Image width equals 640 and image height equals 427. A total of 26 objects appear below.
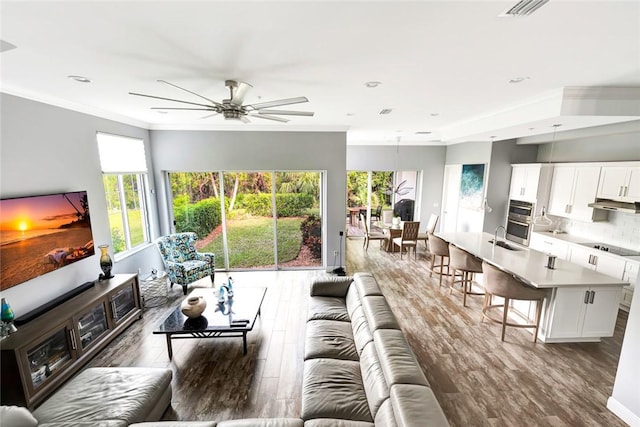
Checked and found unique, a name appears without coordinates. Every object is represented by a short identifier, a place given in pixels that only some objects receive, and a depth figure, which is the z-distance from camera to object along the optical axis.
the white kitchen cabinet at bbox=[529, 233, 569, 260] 5.12
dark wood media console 2.40
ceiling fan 2.68
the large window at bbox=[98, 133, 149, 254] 4.34
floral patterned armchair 4.69
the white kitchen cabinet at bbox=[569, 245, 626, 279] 4.21
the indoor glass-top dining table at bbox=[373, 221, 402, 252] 7.31
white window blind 4.26
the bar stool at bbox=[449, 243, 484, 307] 4.31
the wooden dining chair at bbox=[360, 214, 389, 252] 7.43
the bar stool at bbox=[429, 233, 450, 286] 4.99
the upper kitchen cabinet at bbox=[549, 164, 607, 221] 4.84
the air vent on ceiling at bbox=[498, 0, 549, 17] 1.45
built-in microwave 5.92
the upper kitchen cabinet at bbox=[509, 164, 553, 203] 5.61
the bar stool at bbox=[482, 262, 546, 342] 3.37
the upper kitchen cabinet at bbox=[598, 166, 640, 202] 4.19
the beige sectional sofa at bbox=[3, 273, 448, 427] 1.70
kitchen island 3.20
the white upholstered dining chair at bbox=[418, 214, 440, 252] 7.15
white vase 3.11
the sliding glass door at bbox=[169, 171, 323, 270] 5.70
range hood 4.16
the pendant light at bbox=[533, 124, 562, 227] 3.90
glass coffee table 3.02
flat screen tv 2.69
